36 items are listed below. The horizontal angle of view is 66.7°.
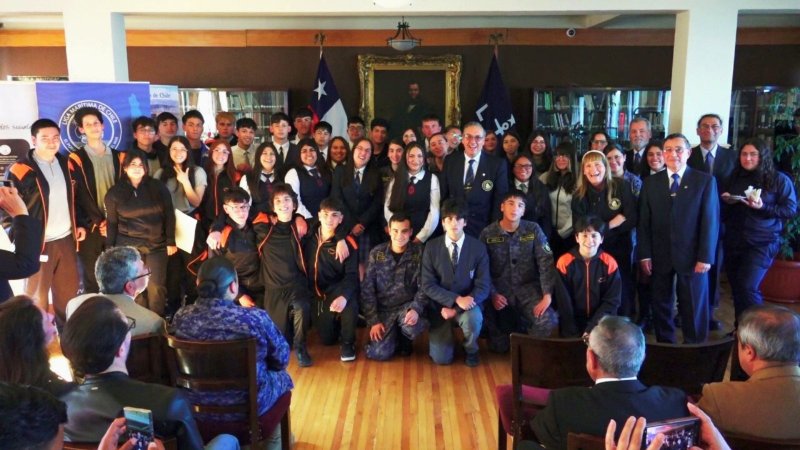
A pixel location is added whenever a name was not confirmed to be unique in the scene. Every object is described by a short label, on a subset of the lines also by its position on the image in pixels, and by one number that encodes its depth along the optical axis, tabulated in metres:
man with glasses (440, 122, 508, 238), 4.53
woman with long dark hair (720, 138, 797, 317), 4.14
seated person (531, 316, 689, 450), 1.70
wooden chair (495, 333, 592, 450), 2.26
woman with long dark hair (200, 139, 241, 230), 4.53
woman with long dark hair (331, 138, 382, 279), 4.64
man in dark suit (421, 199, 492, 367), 3.96
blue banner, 4.57
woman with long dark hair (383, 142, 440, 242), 4.50
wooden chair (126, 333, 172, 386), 2.19
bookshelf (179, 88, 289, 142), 7.96
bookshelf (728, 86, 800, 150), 7.86
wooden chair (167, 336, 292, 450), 2.25
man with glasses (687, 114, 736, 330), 4.52
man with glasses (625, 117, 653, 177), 5.11
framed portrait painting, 7.92
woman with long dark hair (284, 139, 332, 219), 4.64
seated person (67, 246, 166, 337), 2.50
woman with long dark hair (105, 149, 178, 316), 4.11
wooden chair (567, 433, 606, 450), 1.47
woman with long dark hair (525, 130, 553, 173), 5.24
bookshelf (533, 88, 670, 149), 7.92
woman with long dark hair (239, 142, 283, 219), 4.52
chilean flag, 7.24
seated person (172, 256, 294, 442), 2.46
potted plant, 5.12
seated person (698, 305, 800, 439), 1.71
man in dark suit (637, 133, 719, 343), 3.80
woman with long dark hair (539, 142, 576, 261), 4.63
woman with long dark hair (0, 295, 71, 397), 1.72
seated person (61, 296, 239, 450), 1.67
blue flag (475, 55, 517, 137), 7.55
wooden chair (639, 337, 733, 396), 2.19
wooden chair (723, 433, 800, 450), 1.54
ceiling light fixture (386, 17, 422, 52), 6.91
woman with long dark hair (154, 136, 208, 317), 4.38
